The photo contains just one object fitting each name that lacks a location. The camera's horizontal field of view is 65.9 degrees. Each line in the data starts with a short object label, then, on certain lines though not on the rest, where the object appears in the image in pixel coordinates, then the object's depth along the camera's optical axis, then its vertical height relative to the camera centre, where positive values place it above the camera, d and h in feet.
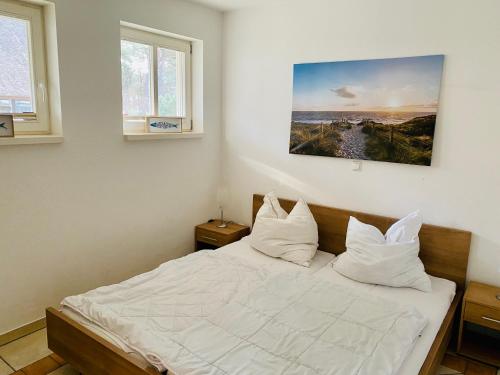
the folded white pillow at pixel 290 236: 10.09 -2.95
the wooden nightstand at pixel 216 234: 11.85 -3.46
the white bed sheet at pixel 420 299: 6.51 -3.56
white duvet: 5.83 -3.48
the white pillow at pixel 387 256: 8.59 -2.91
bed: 6.31 -3.63
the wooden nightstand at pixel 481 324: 7.89 -3.93
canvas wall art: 9.16 +0.48
